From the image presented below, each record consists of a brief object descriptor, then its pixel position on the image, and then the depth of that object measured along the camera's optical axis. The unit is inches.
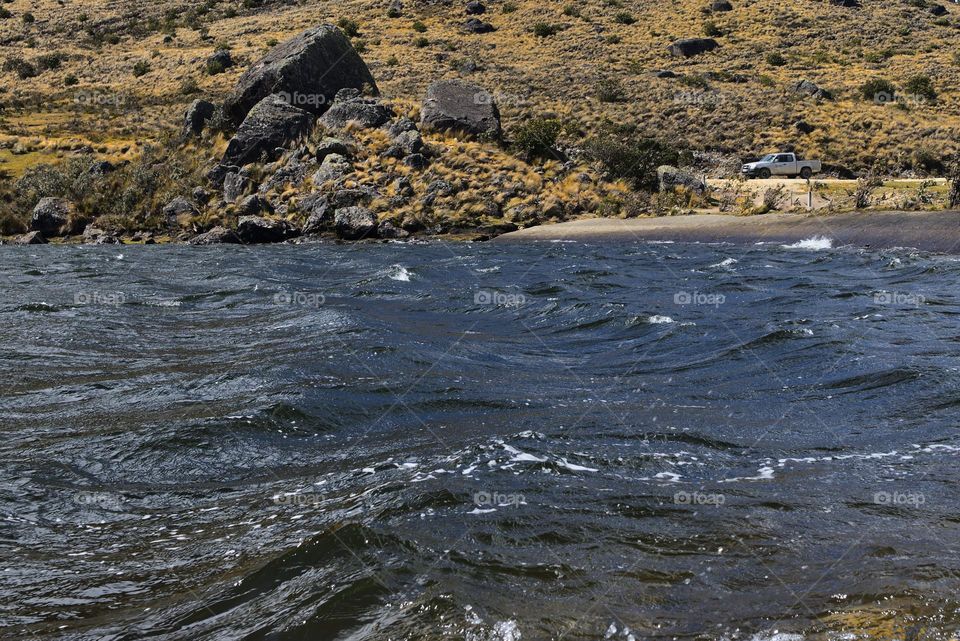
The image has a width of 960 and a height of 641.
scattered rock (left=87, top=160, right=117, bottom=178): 1613.7
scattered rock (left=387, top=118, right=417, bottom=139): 1558.8
